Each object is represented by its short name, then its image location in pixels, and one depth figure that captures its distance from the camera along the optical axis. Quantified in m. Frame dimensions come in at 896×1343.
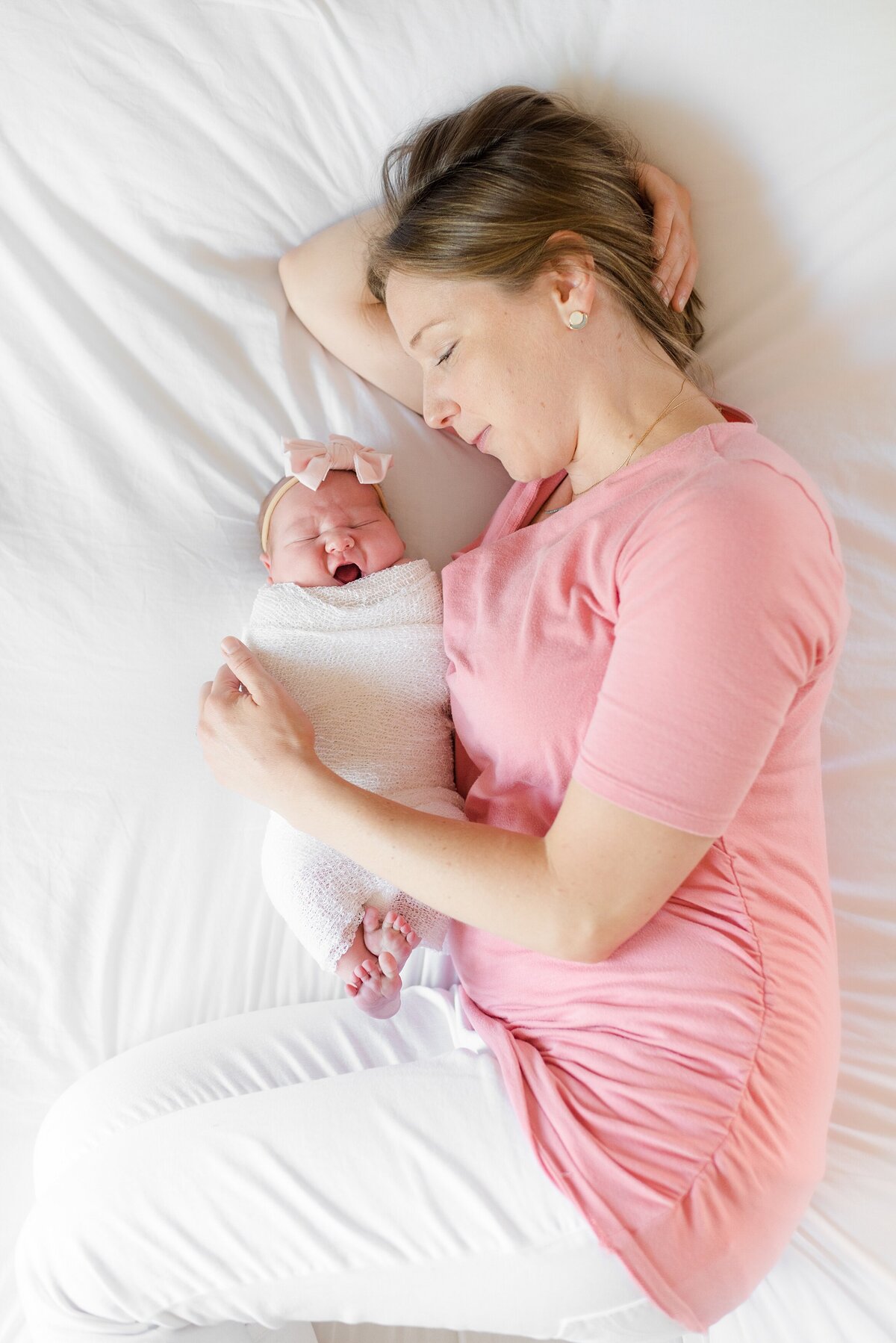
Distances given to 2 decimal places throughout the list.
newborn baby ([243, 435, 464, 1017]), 1.24
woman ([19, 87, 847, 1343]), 0.93
